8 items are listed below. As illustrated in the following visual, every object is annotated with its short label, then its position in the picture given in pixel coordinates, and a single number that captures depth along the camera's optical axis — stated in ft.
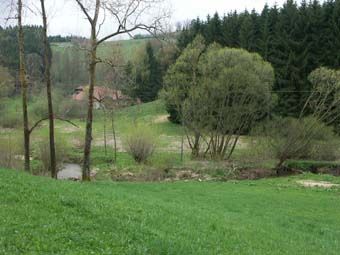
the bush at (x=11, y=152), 116.16
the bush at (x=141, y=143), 139.85
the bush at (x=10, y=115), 169.68
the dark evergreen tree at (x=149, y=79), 283.18
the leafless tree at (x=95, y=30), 82.02
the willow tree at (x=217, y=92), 142.72
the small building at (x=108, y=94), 172.74
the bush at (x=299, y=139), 141.18
